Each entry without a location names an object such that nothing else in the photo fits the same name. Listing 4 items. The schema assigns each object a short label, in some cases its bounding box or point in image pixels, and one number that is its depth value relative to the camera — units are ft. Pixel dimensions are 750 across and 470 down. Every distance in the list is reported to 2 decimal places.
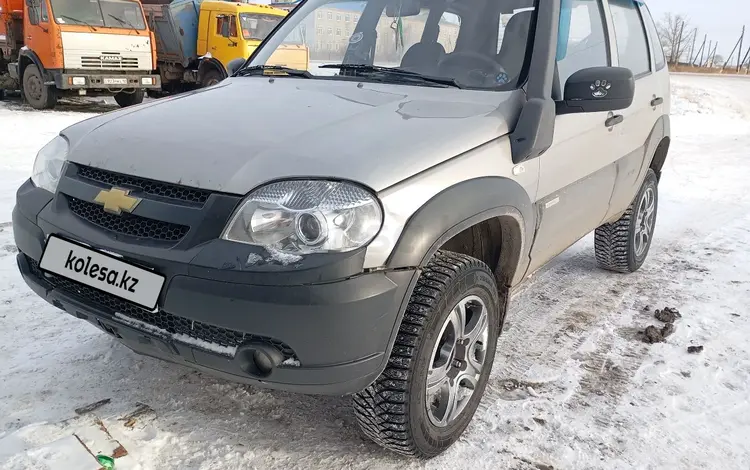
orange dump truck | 38.34
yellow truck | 47.37
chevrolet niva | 5.87
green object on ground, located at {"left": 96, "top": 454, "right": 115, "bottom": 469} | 6.55
